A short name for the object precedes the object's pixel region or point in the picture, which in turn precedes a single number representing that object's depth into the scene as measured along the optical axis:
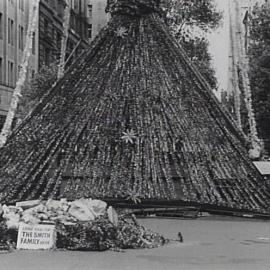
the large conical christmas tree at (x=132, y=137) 14.59
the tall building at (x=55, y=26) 51.47
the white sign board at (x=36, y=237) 10.05
